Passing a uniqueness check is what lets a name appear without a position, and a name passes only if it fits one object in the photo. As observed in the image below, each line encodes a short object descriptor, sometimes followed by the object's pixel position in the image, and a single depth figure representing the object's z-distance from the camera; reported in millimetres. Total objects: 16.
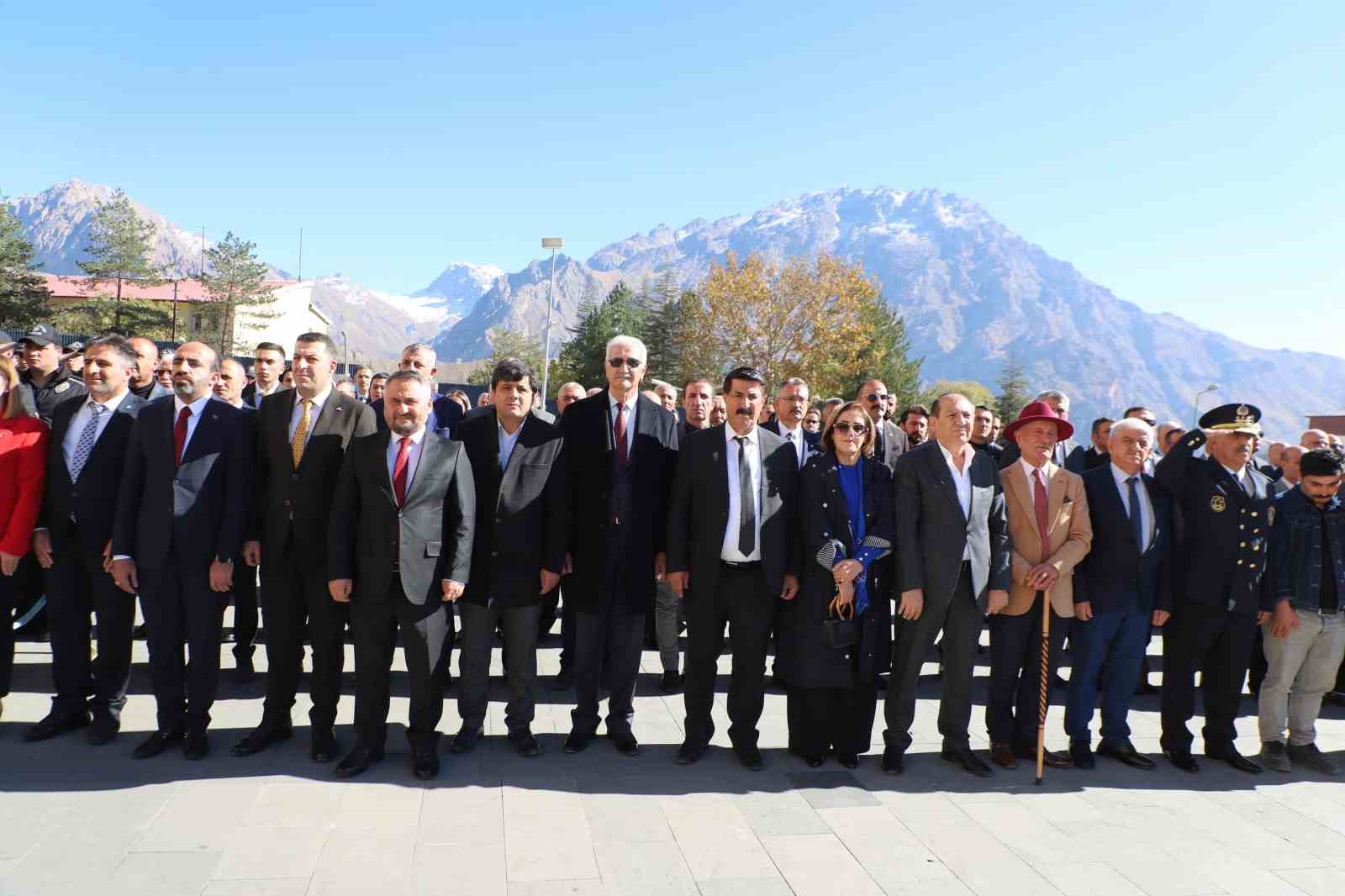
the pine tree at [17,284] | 38219
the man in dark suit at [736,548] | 4480
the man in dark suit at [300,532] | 4320
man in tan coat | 4688
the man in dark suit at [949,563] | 4477
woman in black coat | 4441
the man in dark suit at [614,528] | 4617
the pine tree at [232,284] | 49750
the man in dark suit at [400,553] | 4133
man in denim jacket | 4938
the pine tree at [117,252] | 48438
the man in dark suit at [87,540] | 4531
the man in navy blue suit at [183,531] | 4309
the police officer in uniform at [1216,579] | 4824
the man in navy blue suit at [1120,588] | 4750
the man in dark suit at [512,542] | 4445
